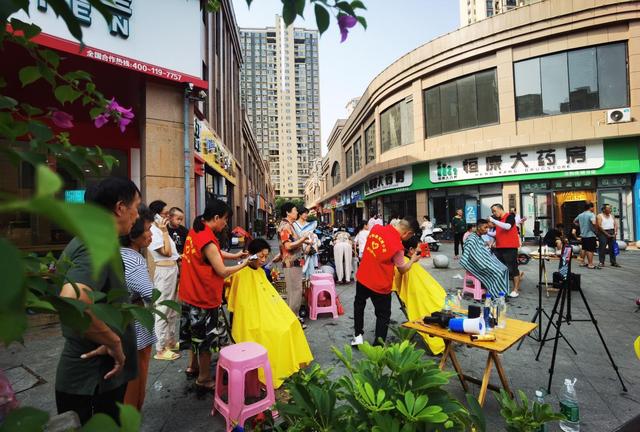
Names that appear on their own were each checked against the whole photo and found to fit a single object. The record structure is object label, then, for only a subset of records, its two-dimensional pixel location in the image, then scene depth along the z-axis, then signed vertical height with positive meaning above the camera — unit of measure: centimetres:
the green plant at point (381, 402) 141 -83
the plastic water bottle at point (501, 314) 333 -99
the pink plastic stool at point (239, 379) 269 -132
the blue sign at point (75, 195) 580 +63
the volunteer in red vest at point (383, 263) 404 -52
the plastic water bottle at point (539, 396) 245 -138
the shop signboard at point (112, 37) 506 +329
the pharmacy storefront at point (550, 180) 1309 +176
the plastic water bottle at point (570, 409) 271 -161
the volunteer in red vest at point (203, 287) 322 -62
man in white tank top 946 -37
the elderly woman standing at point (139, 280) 242 -40
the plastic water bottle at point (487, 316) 321 -97
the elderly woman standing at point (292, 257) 527 -54
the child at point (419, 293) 446 -101
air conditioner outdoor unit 1266 +402
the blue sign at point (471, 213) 1598 +37
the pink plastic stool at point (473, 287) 648 -140
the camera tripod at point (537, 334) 413 -159
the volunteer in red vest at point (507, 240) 661 -42
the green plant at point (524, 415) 159 -102
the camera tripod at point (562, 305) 325 -101
